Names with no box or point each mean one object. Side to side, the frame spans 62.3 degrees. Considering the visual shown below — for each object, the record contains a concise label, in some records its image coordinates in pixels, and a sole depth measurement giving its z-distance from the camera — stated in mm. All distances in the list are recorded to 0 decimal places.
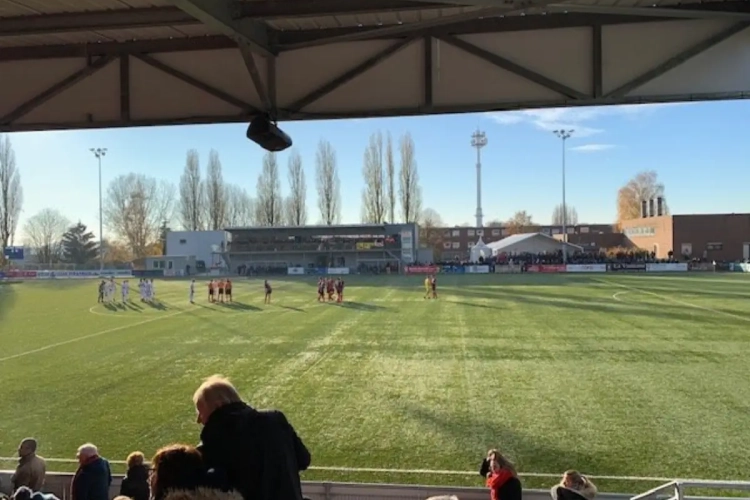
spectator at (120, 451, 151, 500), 5520
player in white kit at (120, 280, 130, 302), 34391
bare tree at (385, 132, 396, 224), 73562
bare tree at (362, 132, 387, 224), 73562
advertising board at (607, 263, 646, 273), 56469
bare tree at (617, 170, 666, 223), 101875
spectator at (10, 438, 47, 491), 5828
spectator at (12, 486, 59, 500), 3895
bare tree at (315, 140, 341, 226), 74875
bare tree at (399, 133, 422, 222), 73438
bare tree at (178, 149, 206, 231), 78938
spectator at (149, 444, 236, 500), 2311
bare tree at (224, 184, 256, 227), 91375
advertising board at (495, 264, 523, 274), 58500
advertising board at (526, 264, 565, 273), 57438
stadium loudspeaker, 5781
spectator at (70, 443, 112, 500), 5238
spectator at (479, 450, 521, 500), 5488
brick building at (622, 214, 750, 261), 66688
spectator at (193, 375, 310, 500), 2547
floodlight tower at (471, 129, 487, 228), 108312
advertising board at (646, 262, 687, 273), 56750
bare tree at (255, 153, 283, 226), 74312
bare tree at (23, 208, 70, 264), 88625
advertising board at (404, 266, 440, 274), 60031
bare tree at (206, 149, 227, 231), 78812
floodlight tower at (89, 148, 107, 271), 63894
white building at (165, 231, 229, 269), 75500
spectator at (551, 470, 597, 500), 4941
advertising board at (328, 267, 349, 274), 64000
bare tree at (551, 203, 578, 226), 129188
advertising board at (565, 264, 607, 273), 57219
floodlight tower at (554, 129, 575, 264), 61962
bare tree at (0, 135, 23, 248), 69062
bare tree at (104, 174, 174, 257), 87125
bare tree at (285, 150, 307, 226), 75688
